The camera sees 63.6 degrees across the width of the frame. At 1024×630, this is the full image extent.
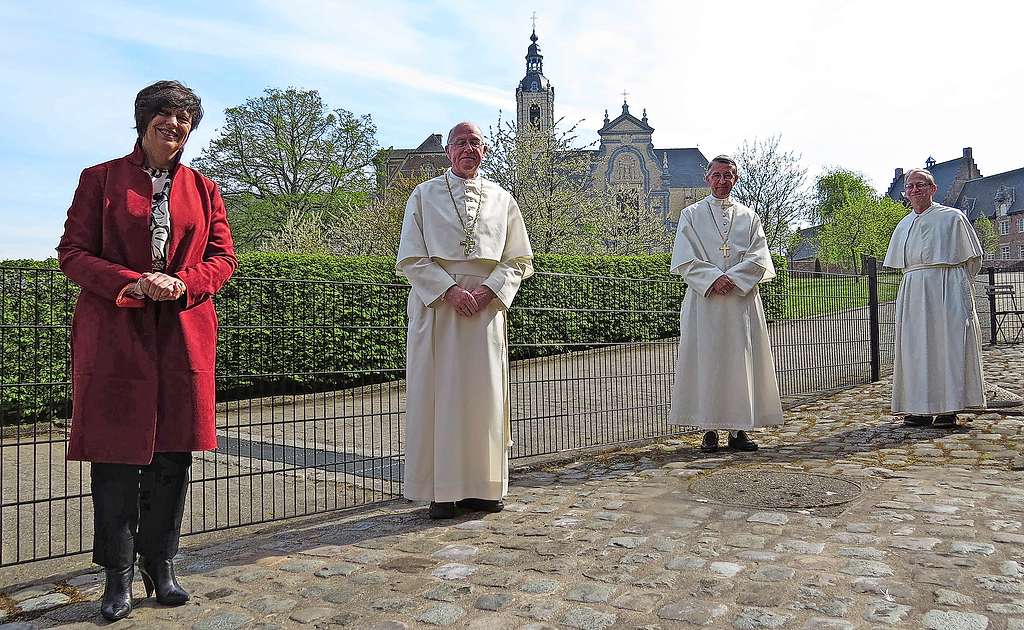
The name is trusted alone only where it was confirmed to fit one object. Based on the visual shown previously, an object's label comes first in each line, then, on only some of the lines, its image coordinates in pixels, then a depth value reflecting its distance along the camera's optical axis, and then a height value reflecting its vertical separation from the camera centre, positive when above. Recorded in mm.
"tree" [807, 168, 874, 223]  79938 +14555
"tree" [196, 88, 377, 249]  39031 +9123
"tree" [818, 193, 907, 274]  62375 +8108
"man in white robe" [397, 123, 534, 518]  4750 +46
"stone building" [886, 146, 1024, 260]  85562 +15011
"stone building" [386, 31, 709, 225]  81312 +19290
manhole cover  4695 -913
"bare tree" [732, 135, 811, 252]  47625 +8711
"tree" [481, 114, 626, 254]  20828 +4173
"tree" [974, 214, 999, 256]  73812 +9124
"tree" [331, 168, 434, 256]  24109 +3899
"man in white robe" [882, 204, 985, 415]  7473 +126
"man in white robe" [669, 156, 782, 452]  6629 +119
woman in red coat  3141 +44
